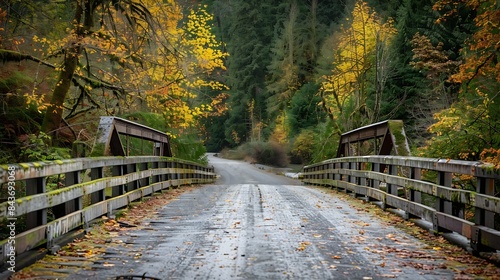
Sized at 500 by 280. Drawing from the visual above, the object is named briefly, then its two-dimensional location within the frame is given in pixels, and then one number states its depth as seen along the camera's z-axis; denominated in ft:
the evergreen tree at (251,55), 213.66
